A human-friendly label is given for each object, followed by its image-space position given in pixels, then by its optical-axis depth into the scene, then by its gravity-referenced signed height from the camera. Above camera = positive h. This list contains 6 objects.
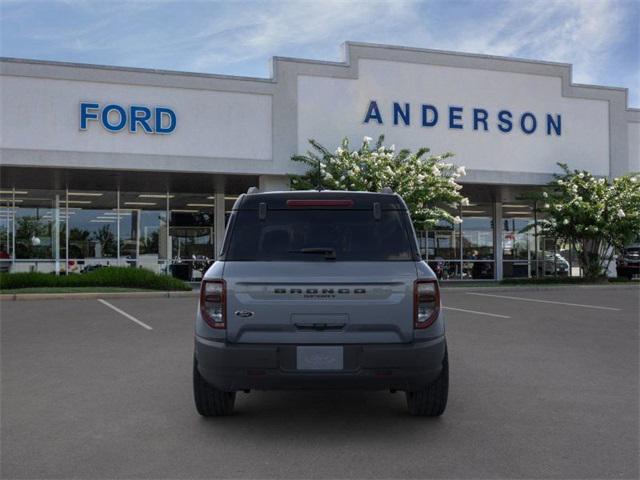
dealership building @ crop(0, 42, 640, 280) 20.69 +3.76
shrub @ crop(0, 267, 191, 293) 20.05 -0.96
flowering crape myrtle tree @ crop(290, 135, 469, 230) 21.34 +2.32
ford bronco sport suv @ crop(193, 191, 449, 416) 4.83 -0.53
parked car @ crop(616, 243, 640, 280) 29.50 -0.72
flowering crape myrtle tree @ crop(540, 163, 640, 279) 23.81 +1.21
